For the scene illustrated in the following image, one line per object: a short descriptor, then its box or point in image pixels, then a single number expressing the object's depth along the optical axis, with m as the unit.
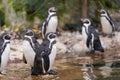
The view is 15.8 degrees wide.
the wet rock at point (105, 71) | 10.04
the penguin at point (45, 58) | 10.06
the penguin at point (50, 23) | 14.48
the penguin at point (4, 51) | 10.30
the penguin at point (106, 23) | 14.97
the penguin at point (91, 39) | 13.37
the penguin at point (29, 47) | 10.32
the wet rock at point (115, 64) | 11.05
